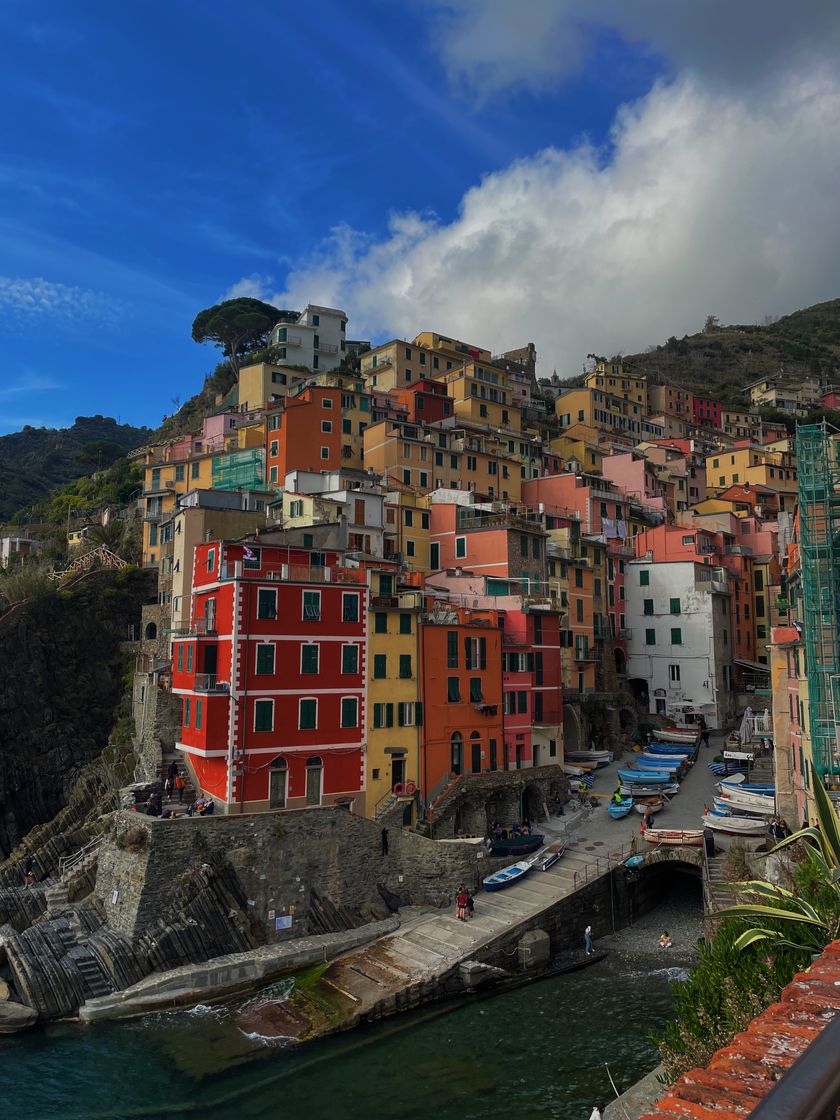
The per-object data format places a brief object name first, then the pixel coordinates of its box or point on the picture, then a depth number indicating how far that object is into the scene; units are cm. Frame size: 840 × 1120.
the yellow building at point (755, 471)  9000
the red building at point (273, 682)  3544
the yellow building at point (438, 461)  6825
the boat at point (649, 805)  4250
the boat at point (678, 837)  3713
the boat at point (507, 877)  3622
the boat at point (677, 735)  5578
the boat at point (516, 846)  3878
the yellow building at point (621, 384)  11856
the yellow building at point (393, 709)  3894
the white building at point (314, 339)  9825
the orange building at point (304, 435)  6531
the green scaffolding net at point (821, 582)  3131
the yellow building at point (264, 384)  8525
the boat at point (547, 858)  3756
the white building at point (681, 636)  6050
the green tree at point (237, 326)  10931
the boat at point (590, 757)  5159
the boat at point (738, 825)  3688
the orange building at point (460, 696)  4109
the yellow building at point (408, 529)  5872
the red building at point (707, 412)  12850
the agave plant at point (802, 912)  1163
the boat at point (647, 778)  4553
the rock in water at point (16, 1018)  2759
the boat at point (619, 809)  4278
